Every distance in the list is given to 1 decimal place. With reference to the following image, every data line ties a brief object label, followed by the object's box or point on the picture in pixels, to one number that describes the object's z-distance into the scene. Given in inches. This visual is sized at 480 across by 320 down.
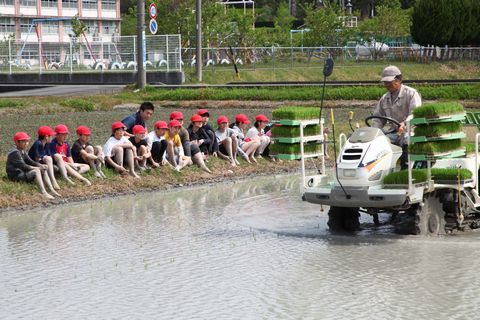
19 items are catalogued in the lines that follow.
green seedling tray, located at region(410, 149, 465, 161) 546.6
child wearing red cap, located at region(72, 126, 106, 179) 748.6
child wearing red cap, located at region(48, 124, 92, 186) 716.0
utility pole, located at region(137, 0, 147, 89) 1669.8
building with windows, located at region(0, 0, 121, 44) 3690.9
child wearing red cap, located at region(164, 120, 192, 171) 814.5
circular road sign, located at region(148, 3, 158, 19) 1952.5
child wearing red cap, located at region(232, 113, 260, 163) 912.3
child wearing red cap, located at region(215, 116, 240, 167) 889.5
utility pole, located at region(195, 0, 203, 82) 2140.7
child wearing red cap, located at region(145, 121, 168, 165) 812.0
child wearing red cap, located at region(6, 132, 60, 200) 689.0
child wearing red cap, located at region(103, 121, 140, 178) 765.9
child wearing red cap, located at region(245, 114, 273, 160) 928.9
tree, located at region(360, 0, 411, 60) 3250.5
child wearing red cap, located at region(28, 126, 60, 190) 698.8
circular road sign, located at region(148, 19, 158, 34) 1998.3
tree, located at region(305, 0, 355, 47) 3093.0
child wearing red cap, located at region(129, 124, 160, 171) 787.0
